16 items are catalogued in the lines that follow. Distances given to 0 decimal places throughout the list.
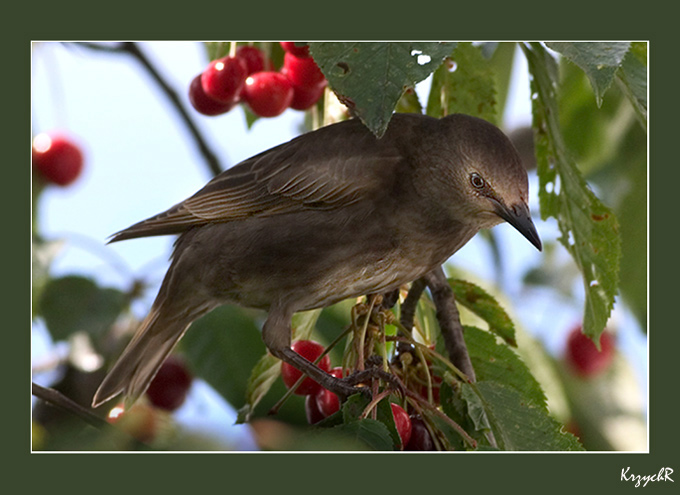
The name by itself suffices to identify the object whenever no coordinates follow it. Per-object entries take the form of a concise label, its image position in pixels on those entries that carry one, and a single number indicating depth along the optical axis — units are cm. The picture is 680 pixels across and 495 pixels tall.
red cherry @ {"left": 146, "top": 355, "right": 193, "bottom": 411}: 831
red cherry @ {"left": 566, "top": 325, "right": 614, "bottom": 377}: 979
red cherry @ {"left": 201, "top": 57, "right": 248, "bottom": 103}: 664
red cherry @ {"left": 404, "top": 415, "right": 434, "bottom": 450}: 487
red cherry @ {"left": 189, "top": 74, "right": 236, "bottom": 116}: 673
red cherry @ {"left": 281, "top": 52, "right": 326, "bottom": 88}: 661
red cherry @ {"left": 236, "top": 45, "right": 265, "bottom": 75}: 680
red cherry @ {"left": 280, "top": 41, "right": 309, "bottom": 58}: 639
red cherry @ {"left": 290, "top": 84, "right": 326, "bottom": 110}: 675
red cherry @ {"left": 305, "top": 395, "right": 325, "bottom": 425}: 594
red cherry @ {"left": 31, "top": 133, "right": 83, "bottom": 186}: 999
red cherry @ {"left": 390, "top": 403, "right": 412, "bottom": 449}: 476
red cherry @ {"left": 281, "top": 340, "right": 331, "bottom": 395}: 604
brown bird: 543
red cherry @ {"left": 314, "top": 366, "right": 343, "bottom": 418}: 567
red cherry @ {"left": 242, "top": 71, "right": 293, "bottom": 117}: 660
